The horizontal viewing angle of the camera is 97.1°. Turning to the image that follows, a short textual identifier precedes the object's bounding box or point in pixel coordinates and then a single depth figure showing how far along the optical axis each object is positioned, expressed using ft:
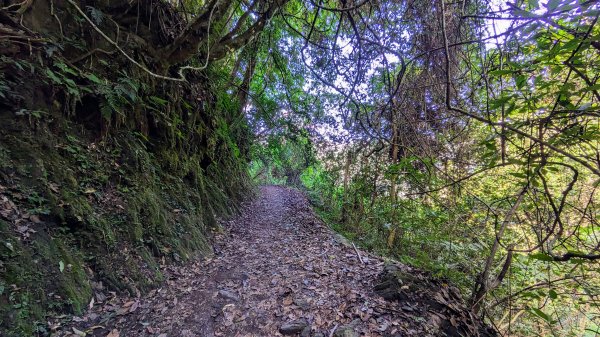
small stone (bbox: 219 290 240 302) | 11.30
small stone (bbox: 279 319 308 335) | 9.19
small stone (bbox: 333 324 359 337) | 8.76
